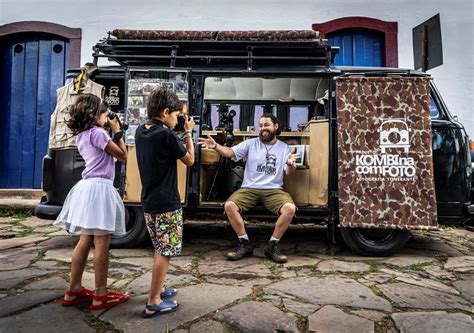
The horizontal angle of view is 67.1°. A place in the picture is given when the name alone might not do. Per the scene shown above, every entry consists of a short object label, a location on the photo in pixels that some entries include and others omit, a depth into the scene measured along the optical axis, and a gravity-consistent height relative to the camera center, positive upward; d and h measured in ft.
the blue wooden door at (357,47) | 22.44 +8.54
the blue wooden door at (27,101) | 22.80 +5.07
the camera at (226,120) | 16.66 +2.98
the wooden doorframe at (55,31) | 22.33 +9.38
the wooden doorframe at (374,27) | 21.56 +9.46
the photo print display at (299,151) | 13.07 +1.11
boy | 7.23 -0.09
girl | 7.61 -0.48
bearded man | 11.68 +0.01
